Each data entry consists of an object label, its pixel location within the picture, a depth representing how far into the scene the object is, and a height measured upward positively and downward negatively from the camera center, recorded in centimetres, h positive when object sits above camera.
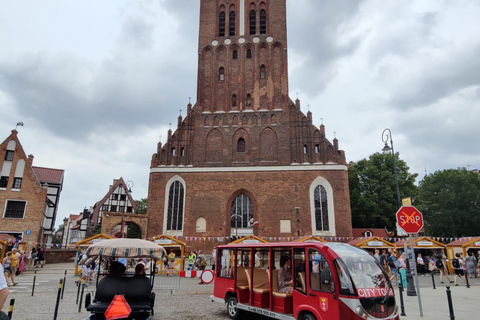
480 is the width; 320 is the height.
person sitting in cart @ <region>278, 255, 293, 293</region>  759 -63
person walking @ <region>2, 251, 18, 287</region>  1458 -90
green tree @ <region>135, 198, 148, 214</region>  6329 +821
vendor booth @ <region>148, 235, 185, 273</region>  2112 +26
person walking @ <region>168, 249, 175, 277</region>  2021 -79
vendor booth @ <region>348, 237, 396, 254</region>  2236 +43
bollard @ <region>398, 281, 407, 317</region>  872 -157
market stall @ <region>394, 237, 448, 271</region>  2139 +30
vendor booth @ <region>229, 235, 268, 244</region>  2171 +65
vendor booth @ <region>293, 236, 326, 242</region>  2247 +77
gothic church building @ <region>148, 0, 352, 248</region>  2867 +809
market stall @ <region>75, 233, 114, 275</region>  1920 +19
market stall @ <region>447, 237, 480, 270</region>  2075 +32
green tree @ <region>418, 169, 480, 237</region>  3584 +520
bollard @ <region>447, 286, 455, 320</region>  748 -128
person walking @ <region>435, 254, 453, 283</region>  1645 -70
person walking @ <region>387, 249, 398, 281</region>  1576 -65
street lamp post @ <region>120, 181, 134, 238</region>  4797 +654
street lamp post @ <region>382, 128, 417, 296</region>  1206 -128
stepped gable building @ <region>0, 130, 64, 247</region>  2750 +444
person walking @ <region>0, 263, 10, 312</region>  424 -55
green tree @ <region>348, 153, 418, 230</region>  3791 +708
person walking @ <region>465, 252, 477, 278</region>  1661 -74
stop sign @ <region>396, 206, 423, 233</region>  914 +84
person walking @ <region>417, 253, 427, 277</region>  1982 -101
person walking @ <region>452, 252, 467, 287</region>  1521 -69
